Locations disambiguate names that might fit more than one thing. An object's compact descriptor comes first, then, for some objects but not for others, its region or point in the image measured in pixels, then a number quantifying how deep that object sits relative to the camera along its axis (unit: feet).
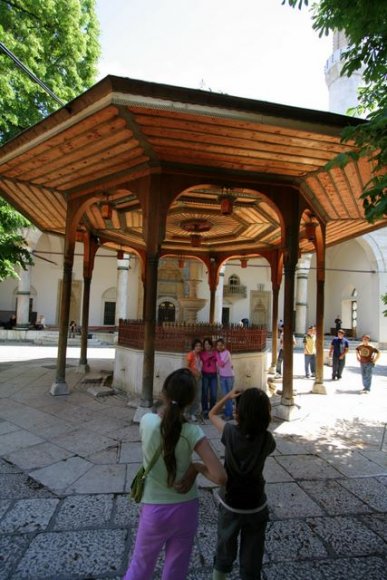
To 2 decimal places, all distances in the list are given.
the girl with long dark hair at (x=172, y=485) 5.82
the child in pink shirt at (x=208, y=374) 19.94
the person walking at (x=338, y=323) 76.15
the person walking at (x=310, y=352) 33.45
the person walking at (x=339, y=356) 33.81
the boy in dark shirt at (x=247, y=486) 6.35
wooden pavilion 13.84
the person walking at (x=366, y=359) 27.58
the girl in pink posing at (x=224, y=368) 20.53
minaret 100.84
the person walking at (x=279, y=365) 35.25
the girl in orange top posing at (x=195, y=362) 19.76
